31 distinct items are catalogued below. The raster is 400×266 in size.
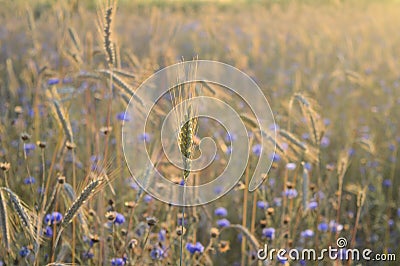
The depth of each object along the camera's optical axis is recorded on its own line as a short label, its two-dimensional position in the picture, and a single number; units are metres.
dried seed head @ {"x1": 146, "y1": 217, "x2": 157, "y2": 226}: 2.29
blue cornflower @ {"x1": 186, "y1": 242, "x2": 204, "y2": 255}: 2.40
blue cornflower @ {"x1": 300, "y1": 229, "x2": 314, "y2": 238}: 2.58
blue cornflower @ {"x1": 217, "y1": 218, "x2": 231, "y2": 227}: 2.57
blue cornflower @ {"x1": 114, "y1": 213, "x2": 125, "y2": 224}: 2.41
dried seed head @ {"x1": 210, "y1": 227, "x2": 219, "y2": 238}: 2.40
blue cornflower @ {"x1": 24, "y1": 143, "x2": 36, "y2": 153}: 2.76
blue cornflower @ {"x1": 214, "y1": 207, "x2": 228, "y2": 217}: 2.66
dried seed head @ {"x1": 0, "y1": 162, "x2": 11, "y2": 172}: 2.35
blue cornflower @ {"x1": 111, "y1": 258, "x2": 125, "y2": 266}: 2.35
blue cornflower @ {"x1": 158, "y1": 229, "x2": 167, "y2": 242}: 2.46
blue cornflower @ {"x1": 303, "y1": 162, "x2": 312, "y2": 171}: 2.93
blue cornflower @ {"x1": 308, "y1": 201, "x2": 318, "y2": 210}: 2.65
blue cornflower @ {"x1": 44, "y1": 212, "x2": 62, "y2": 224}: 2.38
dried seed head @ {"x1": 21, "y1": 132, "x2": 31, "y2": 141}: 2.46
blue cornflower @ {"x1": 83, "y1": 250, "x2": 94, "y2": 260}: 2.42
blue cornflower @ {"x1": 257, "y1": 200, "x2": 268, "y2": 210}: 2.56
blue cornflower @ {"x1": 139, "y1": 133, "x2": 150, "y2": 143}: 2.90
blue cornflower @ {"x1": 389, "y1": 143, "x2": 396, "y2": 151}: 3.27
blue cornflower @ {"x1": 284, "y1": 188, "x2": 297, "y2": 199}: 2.58
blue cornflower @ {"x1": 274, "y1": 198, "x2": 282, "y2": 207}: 2.74
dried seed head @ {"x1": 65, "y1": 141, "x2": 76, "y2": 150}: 2.43
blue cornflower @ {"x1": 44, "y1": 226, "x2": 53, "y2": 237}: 2.41
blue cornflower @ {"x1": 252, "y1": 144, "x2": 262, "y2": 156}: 2.92
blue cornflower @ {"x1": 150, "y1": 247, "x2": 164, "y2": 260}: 2.41
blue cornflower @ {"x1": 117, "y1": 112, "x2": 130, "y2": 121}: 2.94
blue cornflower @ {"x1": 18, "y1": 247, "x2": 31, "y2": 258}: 2.35
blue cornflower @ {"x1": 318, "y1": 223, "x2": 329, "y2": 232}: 2.62
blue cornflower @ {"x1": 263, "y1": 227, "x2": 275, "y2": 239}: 2.49
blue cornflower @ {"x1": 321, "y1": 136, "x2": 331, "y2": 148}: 3.34
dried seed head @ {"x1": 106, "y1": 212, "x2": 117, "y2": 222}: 2.31
